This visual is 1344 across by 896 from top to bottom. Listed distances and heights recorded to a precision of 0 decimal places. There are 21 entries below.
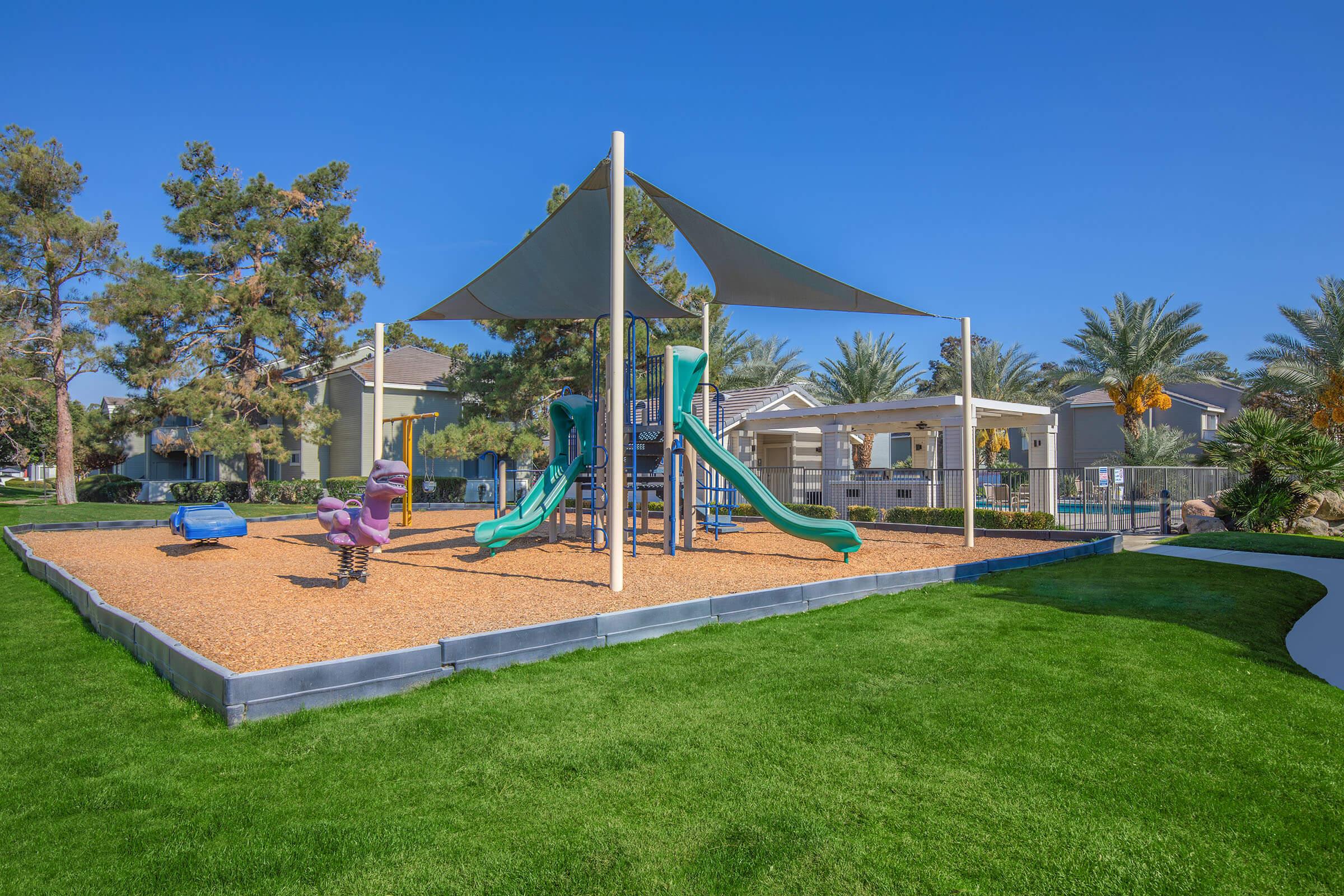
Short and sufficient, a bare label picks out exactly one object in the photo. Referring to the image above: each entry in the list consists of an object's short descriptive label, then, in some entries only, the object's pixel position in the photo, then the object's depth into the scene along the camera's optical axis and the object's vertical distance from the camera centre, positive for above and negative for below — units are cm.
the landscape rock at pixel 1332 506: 1769 -106
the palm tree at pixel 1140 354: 2836 +407
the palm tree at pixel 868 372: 3256 +377
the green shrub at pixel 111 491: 3244 -161
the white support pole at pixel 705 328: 1402 +243
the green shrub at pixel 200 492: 2906 -149
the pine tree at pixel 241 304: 2661 +550
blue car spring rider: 1225 -114
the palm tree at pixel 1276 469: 1689 -18
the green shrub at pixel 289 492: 2938 -145
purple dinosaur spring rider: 828 -74
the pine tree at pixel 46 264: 2673 +683
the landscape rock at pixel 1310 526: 1705 -147
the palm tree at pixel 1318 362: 2422 +330
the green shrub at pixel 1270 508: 1688 -105
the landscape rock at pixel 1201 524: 1706 -145
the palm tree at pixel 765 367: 3644 +439
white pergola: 2138 +114
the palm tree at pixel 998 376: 3409 +381
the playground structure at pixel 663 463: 1102 -9
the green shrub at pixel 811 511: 1924 -139
